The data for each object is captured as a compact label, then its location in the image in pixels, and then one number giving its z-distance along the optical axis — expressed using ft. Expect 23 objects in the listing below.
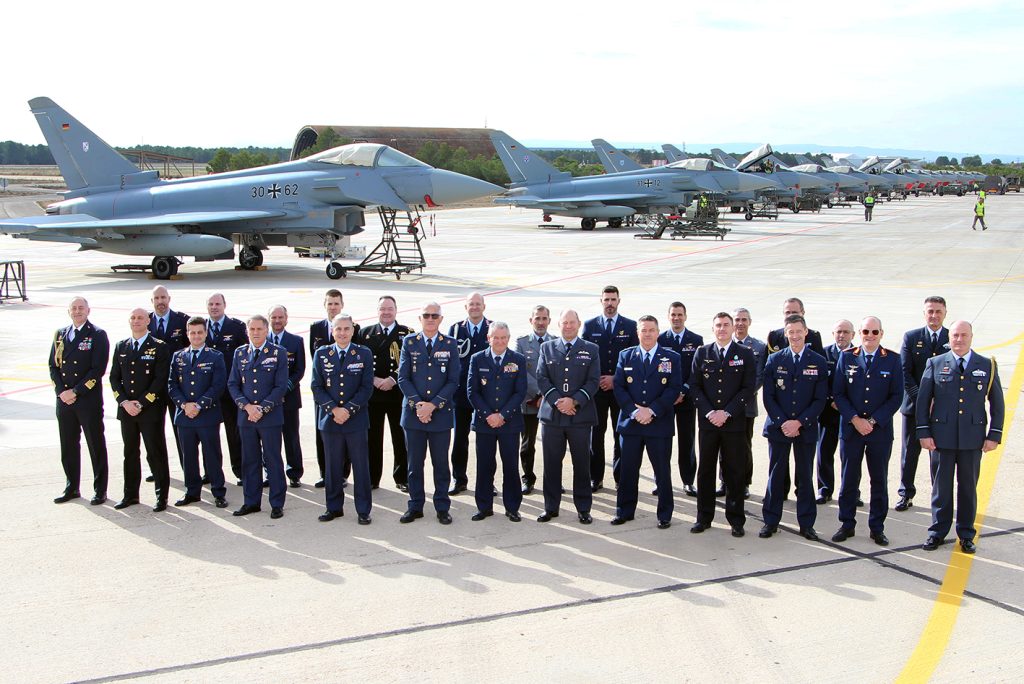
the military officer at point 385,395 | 25.45
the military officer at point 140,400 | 23.47
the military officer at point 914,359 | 23.62
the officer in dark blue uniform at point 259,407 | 22.94
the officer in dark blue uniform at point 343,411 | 22.56
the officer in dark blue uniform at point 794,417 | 21.54
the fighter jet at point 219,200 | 72.02
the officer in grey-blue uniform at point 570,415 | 22.82
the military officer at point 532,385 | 24.76
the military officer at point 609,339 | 25.68
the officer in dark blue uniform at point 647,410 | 22.50
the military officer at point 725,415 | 21.88
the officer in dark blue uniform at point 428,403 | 22.76
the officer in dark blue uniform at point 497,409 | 22.93
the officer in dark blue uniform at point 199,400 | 23.50
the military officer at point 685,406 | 24.95
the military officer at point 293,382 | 25.46
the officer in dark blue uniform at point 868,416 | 21.35
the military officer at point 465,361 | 25.48
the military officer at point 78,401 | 23.76
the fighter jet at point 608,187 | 129.18
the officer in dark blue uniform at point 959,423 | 20.43
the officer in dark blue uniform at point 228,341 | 25.95
